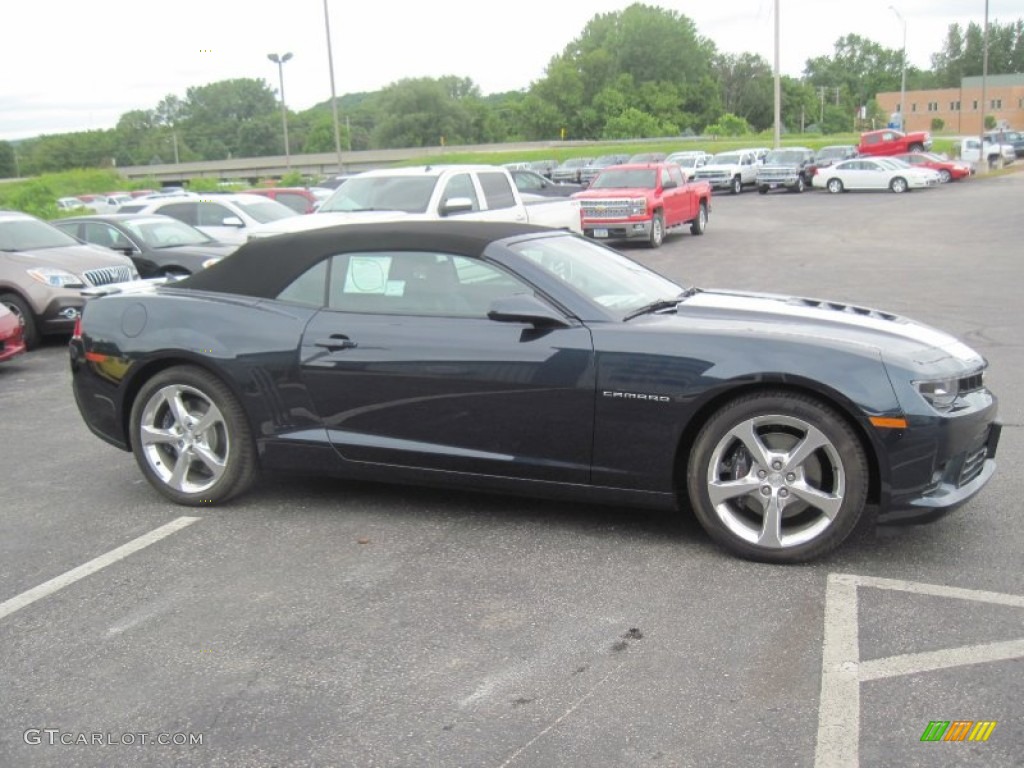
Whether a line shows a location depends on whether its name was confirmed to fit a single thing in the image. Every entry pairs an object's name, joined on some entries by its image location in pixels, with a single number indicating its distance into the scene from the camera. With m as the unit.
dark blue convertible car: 4.47
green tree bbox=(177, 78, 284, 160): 134.00
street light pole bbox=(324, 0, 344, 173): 38.97
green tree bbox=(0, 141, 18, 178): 128.88
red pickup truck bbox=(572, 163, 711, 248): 21.77
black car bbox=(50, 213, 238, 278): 13.82
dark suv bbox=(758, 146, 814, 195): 42.56
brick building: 131.75
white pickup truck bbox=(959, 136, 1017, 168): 53.75
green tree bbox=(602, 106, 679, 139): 115.56
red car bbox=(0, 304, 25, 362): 9.94
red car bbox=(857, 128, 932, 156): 50.16
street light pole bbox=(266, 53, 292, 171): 46.81
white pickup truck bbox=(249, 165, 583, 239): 13.05
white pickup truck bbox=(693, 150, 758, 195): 43.41
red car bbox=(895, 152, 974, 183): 43.91
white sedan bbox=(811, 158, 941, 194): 39.56
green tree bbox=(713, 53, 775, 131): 141.00
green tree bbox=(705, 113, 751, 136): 112.59
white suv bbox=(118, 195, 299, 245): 16.86
